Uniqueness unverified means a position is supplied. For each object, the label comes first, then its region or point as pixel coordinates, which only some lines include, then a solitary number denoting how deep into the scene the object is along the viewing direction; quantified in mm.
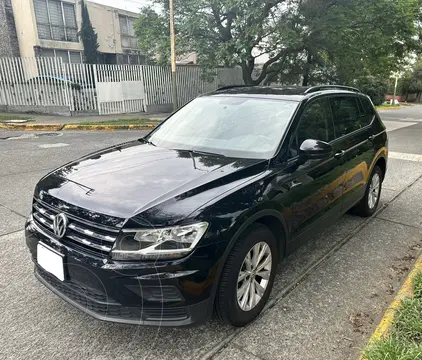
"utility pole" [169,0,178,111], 13109
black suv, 2115
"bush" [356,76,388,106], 27447
